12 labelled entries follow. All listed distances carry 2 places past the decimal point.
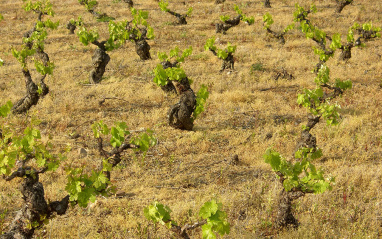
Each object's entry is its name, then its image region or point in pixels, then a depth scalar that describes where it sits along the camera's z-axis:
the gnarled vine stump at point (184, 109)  8.85
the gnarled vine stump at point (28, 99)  10.16
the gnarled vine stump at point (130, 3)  24.20
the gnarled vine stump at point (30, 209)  4.61
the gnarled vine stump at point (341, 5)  21.18
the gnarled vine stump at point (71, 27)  19.80
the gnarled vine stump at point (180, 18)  20.81
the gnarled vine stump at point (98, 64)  12.77
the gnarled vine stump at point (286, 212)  5.03
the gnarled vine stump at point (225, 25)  18.95
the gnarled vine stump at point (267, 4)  23.32
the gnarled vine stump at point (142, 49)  14.64
